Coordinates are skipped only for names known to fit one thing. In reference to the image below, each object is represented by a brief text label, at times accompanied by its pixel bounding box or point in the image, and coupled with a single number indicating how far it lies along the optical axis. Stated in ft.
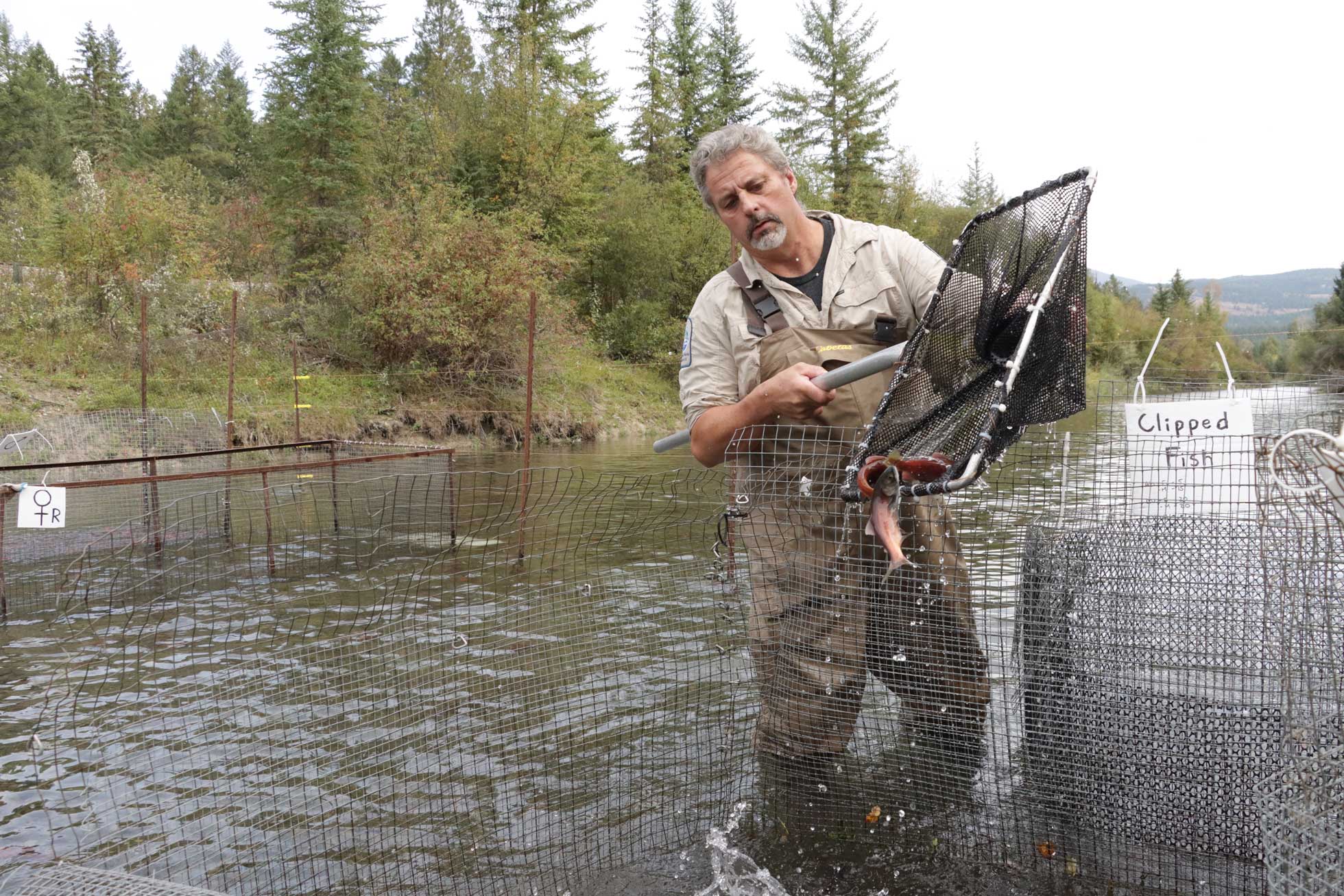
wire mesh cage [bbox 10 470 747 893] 11.58
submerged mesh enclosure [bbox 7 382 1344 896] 9.02
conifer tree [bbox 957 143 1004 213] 190.49
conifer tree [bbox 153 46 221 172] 142.31
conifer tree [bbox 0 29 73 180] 128.98
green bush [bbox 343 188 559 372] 80.94
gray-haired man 10.89
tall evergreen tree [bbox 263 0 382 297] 103.45
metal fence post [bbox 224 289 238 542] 39.34
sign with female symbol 20.62
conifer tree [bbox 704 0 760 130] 145.07
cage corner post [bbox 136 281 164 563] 28.82
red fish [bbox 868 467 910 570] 8.82
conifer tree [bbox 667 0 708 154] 141.18
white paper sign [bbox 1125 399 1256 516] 9.54
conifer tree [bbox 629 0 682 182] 135.74
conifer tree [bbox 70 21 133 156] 139.74
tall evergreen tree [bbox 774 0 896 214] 151.74
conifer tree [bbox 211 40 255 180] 144.25
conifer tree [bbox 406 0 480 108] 126.31
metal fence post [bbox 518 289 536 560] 30.09
